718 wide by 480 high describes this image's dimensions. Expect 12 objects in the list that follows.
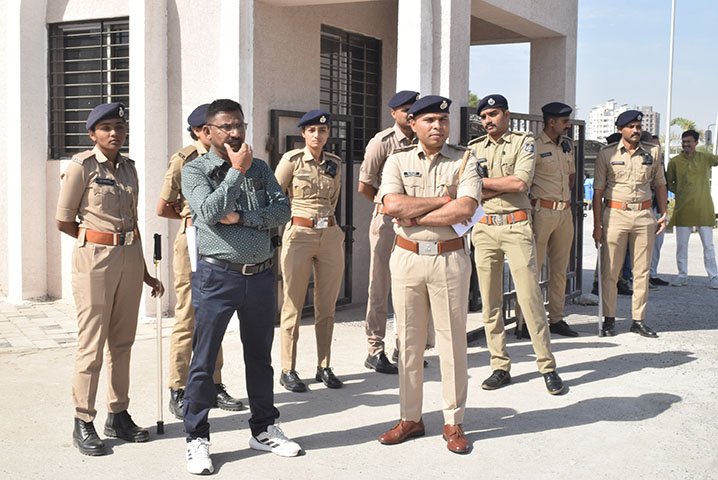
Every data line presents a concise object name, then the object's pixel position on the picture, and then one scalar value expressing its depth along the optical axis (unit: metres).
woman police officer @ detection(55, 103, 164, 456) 5.16
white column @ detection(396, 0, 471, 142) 8.16
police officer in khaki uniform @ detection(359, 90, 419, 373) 6.95
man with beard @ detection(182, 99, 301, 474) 4.75
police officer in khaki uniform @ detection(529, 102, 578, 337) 8.21
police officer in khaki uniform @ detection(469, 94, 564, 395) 6.52
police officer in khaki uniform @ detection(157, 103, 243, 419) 5.81
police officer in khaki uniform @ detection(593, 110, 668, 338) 8.48
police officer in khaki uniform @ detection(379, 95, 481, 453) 5.16
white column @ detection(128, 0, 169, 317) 8.85
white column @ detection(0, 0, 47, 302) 9.86
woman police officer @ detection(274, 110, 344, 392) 6.53
